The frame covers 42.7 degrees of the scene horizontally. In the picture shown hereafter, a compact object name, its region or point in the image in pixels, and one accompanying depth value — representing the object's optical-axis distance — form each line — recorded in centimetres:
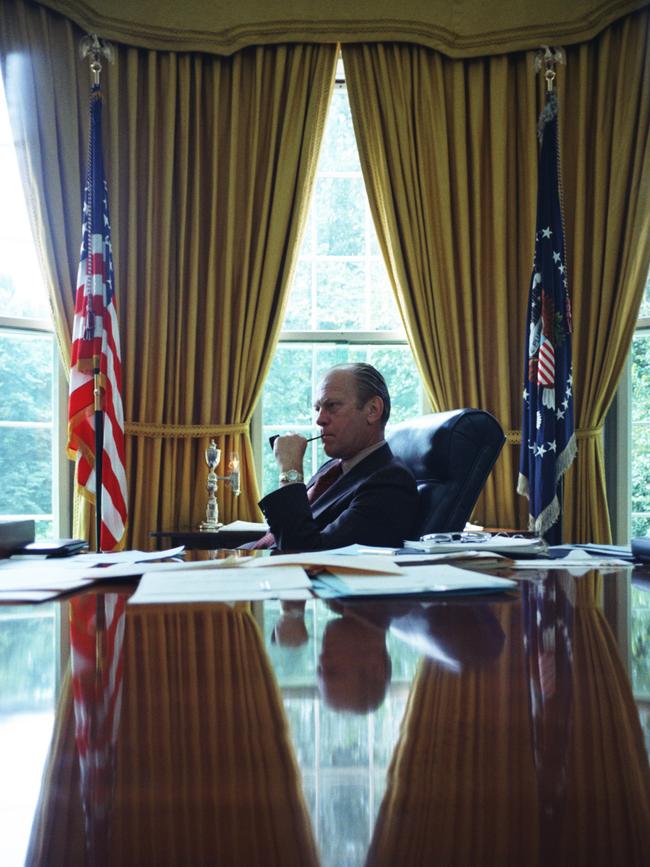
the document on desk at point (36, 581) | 91
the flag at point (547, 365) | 372
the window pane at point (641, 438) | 423
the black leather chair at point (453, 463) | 230
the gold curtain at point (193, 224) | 396
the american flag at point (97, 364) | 352
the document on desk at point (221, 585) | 82
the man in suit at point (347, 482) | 212
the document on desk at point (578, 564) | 122
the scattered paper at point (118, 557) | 130
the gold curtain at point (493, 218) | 407
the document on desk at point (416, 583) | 82
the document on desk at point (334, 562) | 96
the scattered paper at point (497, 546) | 136
